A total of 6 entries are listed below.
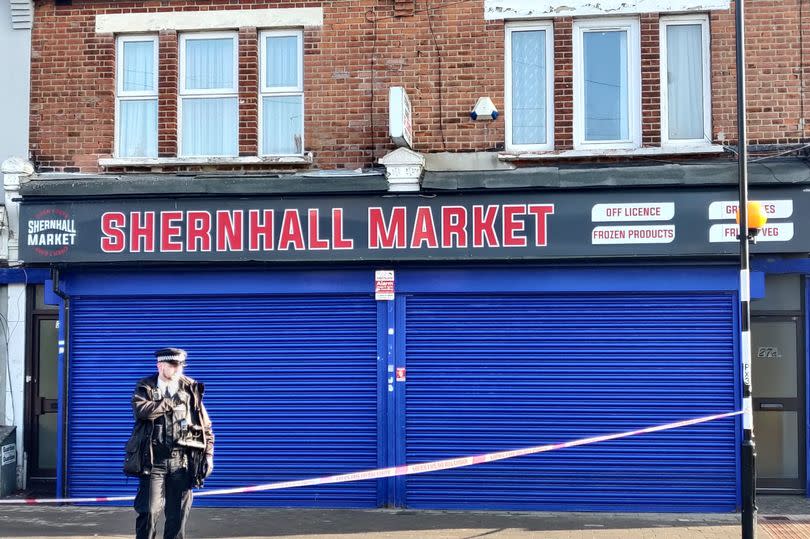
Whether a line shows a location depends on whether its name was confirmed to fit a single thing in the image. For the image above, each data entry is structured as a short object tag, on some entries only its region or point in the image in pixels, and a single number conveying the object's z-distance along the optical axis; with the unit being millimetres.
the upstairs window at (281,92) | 11773
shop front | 10648
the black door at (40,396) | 12078
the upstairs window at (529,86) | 11438
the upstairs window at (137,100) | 11953
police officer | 8164
